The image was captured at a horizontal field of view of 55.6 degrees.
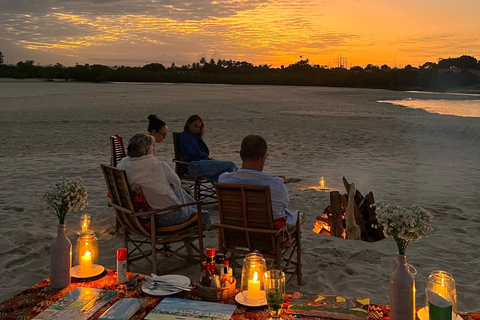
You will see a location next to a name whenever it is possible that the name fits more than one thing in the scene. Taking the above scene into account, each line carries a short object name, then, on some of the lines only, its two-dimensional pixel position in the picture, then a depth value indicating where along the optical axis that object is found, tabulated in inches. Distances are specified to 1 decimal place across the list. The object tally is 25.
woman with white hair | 156.2
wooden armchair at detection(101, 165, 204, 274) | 151.3
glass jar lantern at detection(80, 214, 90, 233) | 169.6
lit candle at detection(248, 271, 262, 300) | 101.6
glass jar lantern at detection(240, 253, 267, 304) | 101.7
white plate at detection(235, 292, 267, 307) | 99.5
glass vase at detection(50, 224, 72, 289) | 107.9
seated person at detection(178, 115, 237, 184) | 250.7
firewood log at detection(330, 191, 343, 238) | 212.7
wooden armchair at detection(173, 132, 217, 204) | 245.4
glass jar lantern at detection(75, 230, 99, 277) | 116.0
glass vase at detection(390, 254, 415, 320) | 89.3
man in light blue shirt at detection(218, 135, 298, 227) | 142.8
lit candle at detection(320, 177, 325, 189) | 299.6
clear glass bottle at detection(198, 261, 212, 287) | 104.7
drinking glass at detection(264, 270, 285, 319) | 90.4
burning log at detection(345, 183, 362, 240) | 210.1
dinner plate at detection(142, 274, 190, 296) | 105.9
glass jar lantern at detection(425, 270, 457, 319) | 83.1
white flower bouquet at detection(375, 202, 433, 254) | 90.0
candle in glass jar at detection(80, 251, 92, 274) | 115.8
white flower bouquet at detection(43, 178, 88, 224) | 111.5
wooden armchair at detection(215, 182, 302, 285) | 138.5
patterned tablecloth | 96.3
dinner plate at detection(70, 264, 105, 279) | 115.0
